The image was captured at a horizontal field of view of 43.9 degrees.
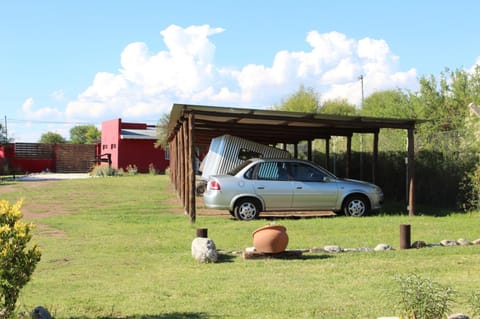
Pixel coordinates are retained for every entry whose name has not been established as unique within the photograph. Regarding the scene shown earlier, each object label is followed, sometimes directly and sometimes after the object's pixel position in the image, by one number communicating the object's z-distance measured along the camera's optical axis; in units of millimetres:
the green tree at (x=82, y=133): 101881
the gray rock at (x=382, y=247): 9867
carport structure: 14734
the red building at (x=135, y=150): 45688
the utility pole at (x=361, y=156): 21050
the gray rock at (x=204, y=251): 9039
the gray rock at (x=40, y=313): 5391
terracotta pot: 9141
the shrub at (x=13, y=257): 5051
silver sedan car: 14531
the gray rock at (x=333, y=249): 9773
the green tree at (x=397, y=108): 30500
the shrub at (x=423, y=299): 4859
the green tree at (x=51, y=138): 89438
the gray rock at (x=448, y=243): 10295
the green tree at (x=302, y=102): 48562
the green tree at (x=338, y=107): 51875
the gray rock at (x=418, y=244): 10081
